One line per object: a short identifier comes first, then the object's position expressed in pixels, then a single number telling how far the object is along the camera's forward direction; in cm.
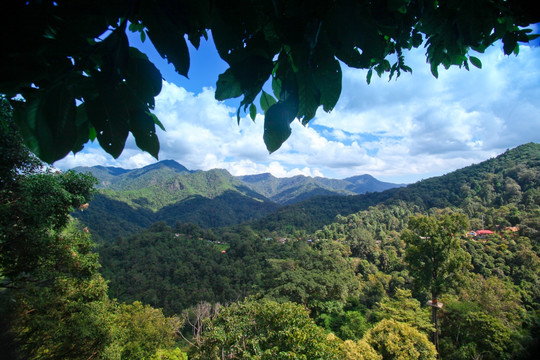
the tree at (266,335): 615
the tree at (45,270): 469
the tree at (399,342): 788
